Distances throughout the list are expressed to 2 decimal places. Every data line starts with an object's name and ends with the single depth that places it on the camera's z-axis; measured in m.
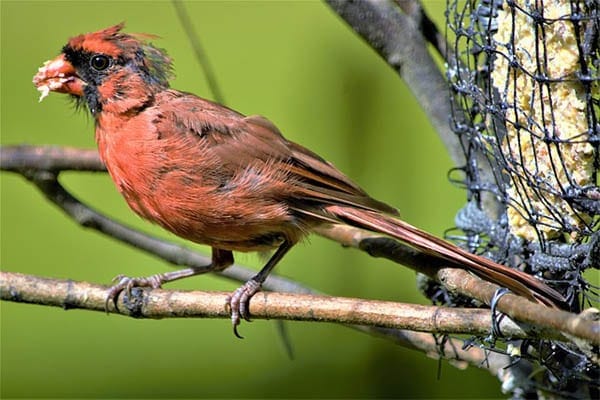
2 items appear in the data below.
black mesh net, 4.22
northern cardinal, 5.21
